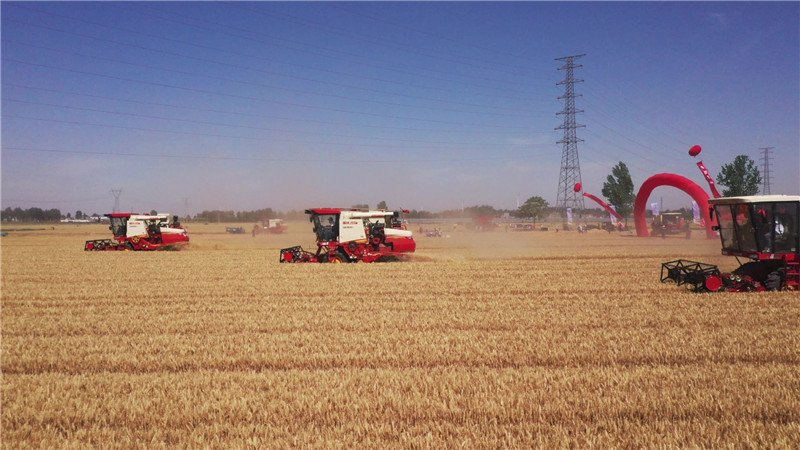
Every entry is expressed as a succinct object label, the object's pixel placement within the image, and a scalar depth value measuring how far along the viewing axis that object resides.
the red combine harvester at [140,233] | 28.81
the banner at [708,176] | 34.02
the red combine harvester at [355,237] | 20.22
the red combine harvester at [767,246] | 12.17
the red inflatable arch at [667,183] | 34.25
